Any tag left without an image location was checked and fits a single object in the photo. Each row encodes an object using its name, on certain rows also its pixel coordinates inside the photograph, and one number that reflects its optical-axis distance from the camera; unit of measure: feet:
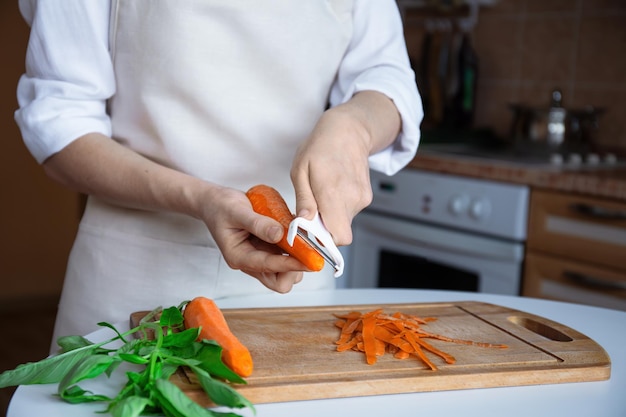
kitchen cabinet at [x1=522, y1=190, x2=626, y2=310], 6.42
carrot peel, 2.70
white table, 2.31
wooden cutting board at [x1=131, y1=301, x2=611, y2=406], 2.47
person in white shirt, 3.39
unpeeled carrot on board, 2.44
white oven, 7.09
